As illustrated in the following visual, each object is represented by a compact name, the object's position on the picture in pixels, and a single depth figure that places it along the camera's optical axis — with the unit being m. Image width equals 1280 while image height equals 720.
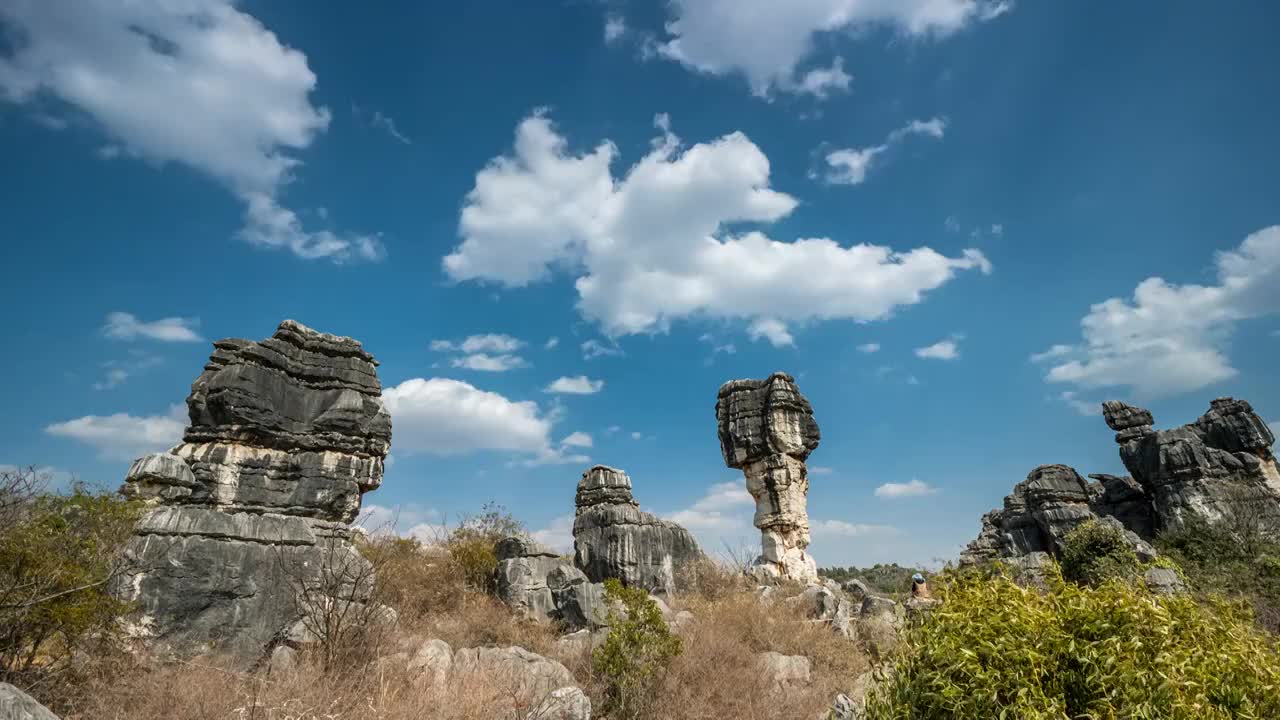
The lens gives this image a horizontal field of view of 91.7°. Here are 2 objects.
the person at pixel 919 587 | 12.84
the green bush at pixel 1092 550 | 15.38
